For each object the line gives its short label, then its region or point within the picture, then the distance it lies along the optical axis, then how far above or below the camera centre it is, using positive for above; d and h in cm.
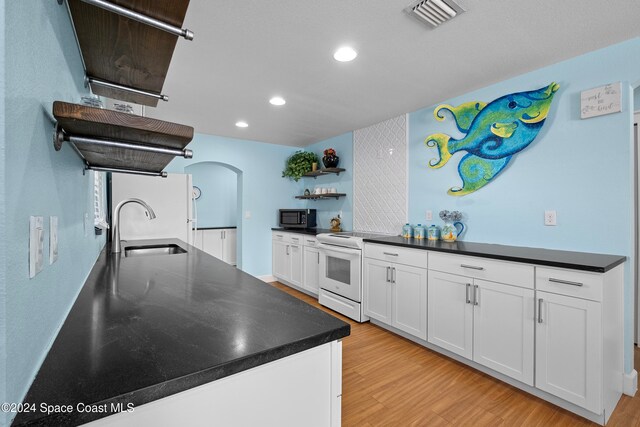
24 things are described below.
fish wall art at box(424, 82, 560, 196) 239 +71
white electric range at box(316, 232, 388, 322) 325 -73
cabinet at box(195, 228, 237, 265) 551 -60
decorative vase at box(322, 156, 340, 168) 445 +76
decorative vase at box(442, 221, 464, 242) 289 -21
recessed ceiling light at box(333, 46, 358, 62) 205 +113
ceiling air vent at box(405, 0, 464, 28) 160 +113
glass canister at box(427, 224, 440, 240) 300 -22
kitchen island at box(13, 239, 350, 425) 54 -33
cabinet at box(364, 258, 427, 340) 264 -82
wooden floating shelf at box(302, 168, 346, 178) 438 +61
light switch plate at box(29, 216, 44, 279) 56 -7
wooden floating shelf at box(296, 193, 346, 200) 441 +24
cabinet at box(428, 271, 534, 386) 198 -83
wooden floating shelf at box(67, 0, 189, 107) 79 +54
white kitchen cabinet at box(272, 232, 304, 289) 436 -74
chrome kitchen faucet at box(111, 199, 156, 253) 215 -14
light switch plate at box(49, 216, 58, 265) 72 -7
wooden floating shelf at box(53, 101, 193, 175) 69 +22
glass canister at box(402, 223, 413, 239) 326 -22
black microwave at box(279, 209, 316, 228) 484 -12
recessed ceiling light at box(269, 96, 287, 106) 299 +115
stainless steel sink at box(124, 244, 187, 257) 251 -35
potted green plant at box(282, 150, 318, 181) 483 +80
